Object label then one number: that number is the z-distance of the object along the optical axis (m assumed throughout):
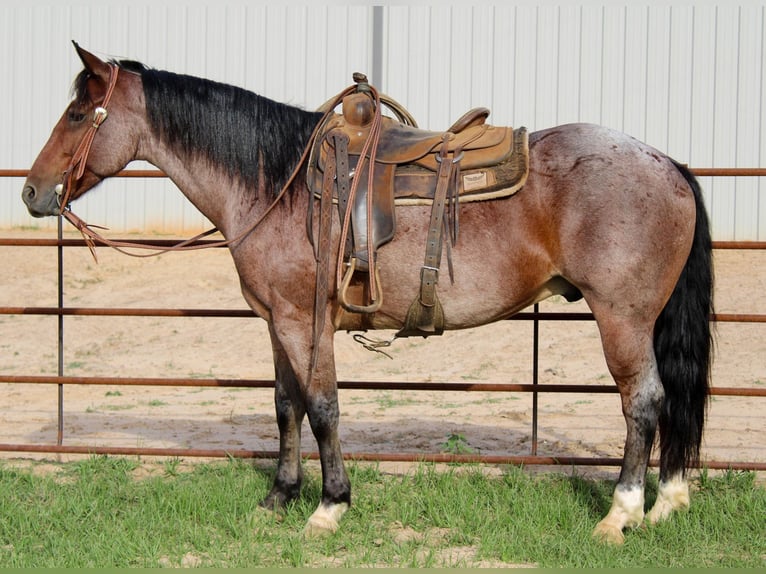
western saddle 3.71
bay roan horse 3.66
